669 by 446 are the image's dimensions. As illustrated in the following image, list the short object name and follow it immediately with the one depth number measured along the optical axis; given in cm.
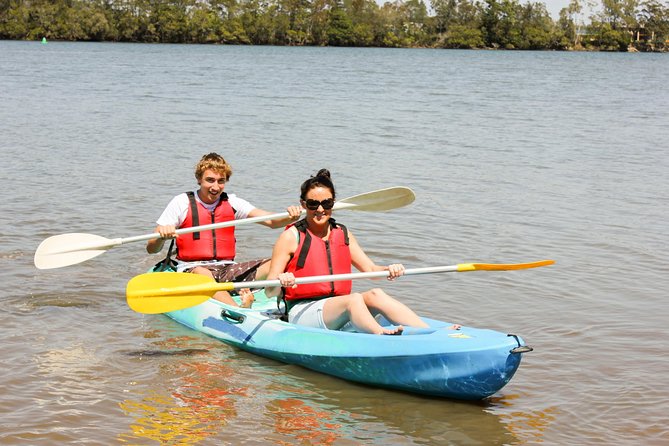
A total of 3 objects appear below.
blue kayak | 483
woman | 529
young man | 658
